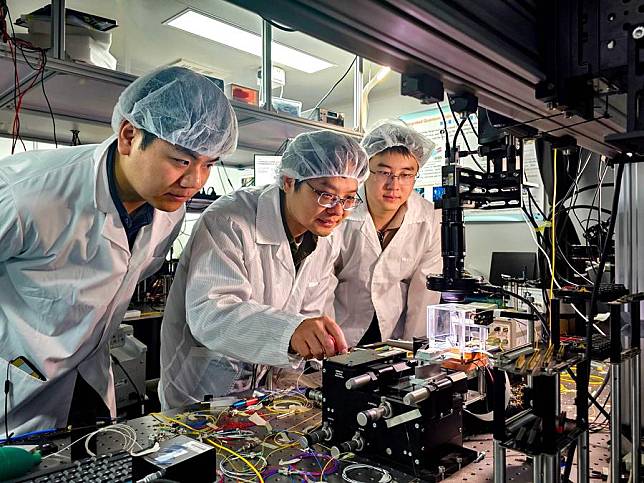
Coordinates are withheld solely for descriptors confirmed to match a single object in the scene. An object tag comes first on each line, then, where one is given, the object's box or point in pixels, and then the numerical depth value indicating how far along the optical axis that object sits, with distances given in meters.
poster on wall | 3.56
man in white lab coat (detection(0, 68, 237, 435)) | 1.29
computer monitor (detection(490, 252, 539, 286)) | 3.12
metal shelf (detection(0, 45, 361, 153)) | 1.92
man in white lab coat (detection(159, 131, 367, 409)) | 1.28
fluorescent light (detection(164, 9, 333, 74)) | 3.25
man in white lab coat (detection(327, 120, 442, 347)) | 1.93
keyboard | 0.82
